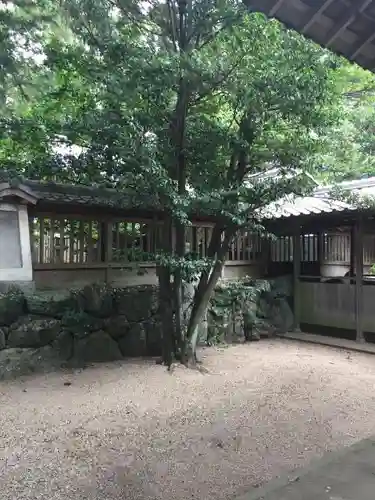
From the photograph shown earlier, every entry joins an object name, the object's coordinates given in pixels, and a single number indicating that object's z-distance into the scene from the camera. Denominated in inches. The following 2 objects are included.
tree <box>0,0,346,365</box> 221.0
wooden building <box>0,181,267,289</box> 259.4
